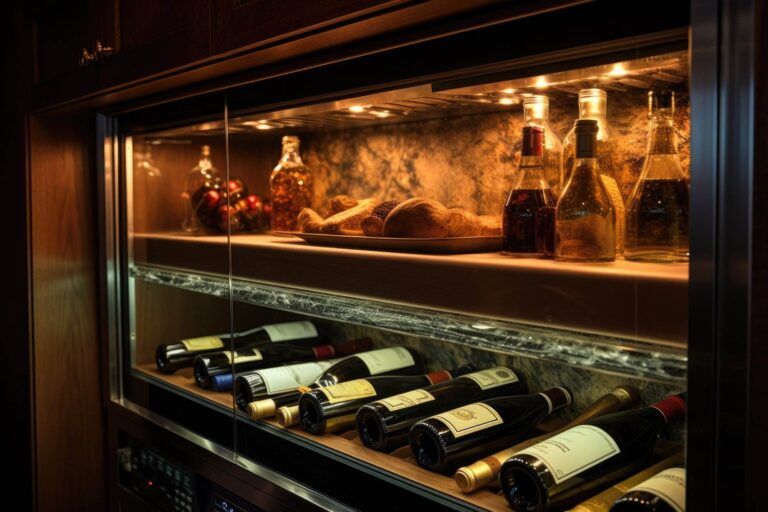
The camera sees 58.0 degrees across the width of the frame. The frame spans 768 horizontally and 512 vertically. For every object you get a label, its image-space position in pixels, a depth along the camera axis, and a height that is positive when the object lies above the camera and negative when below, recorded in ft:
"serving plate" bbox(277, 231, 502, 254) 3.09 -0.10
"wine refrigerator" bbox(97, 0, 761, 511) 1.99 -0.16
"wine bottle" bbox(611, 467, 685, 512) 2.27 -0.91
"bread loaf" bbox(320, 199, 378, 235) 3.68 +0.01
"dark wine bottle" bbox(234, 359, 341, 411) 4.08 -0.94
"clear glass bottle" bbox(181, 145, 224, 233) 4.83 +0.23
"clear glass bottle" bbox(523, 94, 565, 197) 3.12 +0.37
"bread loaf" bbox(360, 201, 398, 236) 3.50 +0.02
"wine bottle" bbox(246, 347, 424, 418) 3.93 -0.90
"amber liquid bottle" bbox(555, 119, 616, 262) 2.62 +0.04
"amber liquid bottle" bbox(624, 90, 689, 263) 2.32 +0.07
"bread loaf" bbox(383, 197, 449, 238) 3.26 +0.01
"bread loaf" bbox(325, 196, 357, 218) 4.09 +0.11
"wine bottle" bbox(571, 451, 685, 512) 2.58 -1.03
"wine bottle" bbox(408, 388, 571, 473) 3.11 -0.99
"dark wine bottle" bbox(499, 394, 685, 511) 2.63 -0.95
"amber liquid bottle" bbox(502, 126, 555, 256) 2.99 +0.06
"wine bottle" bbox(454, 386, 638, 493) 2.86 -1.01
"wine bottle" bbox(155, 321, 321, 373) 4.33 -0.79
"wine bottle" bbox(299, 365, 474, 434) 3.67 -0.97
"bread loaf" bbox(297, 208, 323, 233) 3.84 +0.01
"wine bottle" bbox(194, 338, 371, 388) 4.47 -0.88
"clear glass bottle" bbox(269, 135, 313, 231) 4.42 +0.23
